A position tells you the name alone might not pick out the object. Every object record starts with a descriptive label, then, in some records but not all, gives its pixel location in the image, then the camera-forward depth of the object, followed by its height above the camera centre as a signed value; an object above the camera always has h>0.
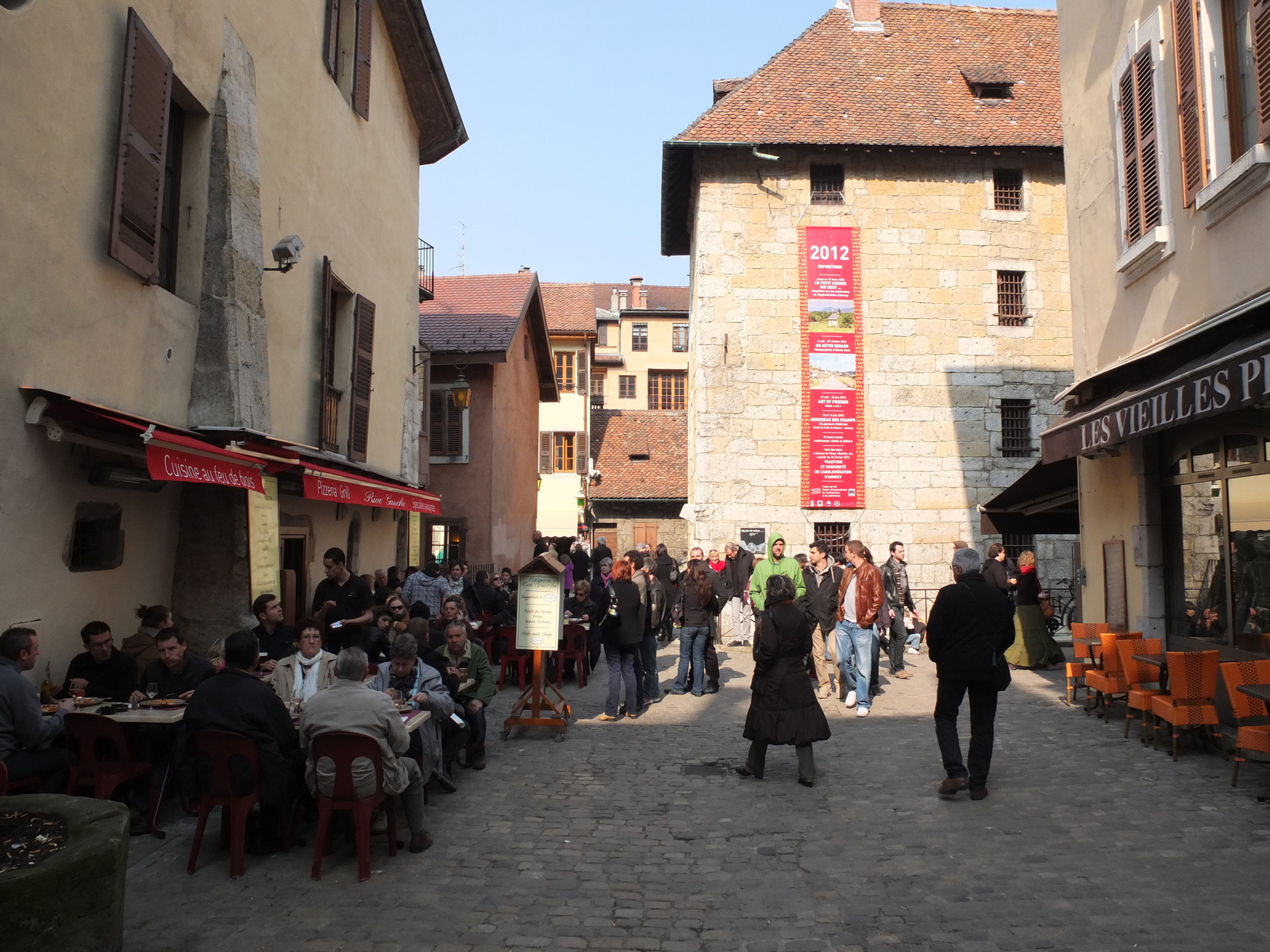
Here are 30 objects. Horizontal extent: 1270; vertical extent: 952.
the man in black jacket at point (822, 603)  11.41 -0.28
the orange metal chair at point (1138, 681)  8.40 -0.86
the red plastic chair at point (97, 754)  5.90 -1.10
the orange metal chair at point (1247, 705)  6.24 -0.79
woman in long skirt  13.34 -0.61
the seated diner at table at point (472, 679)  7.88 -0.87
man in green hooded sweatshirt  10.97 +0.08
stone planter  3.57 -1.18
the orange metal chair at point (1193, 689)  7.50 -0.80
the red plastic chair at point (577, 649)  12.45 -0.92
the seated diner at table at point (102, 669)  6.78 -0.68
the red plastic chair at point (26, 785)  5.63 -1.23
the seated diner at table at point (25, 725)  5.48 -0.87
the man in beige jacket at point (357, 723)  5.47 -0.83
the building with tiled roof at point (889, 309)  19.47 +5.36
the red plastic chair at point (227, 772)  5.47 -1.10
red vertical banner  19.41 +4.09
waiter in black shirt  9.80 -0.33
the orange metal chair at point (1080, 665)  10.34 -0.87
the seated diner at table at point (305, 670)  7.15 -0.71
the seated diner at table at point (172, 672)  6.93 -0.71
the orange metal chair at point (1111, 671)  9.17 -0.82
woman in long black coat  7.50 -0.89
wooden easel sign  9.33 -0.45
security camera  9.99 +3.18
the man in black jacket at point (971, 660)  6.93 -0.55
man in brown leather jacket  10.36 -0.43
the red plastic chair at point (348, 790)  5.40 -1.18
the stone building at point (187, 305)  6.48 +2.25
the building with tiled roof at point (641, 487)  34.41 +3.07
